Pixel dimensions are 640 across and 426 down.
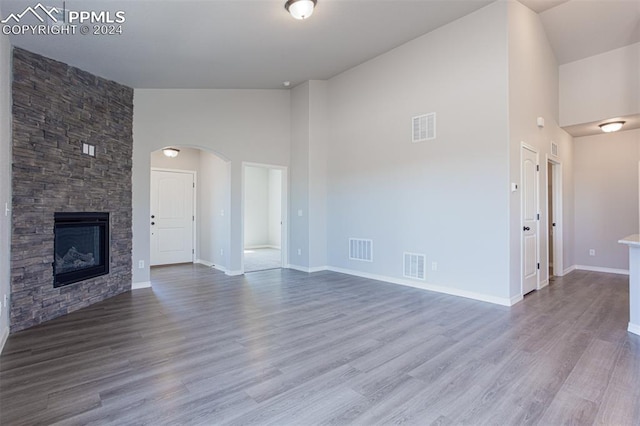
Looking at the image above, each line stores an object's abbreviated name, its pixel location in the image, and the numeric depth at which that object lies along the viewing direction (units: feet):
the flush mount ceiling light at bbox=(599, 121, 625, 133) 17.99
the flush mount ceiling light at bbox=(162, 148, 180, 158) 22.35
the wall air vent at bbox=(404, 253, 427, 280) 15.87
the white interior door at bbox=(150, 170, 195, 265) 22.95
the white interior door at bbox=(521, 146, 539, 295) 14.37
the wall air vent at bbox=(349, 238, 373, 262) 18.53
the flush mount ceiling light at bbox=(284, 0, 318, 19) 10.84
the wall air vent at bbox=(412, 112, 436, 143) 15.48
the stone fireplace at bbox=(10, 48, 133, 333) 10.98
